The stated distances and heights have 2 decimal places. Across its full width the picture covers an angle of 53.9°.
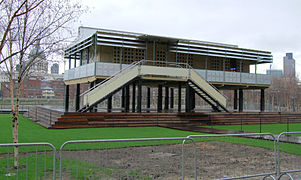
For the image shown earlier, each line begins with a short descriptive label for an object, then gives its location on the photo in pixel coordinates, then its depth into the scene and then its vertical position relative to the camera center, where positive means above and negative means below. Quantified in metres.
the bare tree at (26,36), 9.54 +2.11
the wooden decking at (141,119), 21.73 -1.74
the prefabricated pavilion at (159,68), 26.08 +2.99
